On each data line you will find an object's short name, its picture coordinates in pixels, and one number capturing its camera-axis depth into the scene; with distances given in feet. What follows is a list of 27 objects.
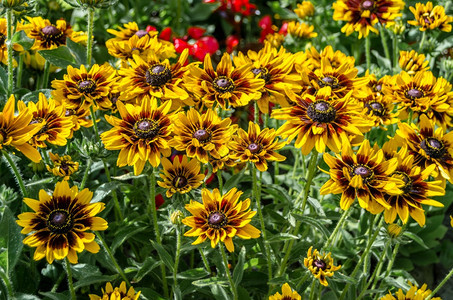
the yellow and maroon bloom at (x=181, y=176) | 4.00
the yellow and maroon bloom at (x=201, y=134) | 3.76
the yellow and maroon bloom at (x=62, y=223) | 3.54
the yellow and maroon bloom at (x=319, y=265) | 3.74
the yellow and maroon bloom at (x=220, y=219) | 3.53
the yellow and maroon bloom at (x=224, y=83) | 3.98
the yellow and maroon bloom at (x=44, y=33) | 5.29
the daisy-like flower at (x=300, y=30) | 6.78
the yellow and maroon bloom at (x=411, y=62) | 5.42
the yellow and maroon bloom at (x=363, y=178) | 3.46
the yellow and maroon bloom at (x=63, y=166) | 4.35
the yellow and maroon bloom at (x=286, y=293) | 4.00
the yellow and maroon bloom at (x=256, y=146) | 3.81
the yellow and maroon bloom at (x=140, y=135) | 3.67
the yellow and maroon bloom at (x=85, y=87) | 4.30
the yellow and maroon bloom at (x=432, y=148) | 4.05
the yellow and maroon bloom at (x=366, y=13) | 5.79
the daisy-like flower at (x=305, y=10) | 7.06
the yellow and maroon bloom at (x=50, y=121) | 3.98
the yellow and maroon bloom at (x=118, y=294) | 3.94
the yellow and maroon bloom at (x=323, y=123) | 3.66
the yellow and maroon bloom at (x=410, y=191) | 3.63
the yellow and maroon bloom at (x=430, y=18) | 6.07
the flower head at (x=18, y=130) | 3.53
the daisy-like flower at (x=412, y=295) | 4.29
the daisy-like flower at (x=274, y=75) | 4.12
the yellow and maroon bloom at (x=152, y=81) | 4.10
